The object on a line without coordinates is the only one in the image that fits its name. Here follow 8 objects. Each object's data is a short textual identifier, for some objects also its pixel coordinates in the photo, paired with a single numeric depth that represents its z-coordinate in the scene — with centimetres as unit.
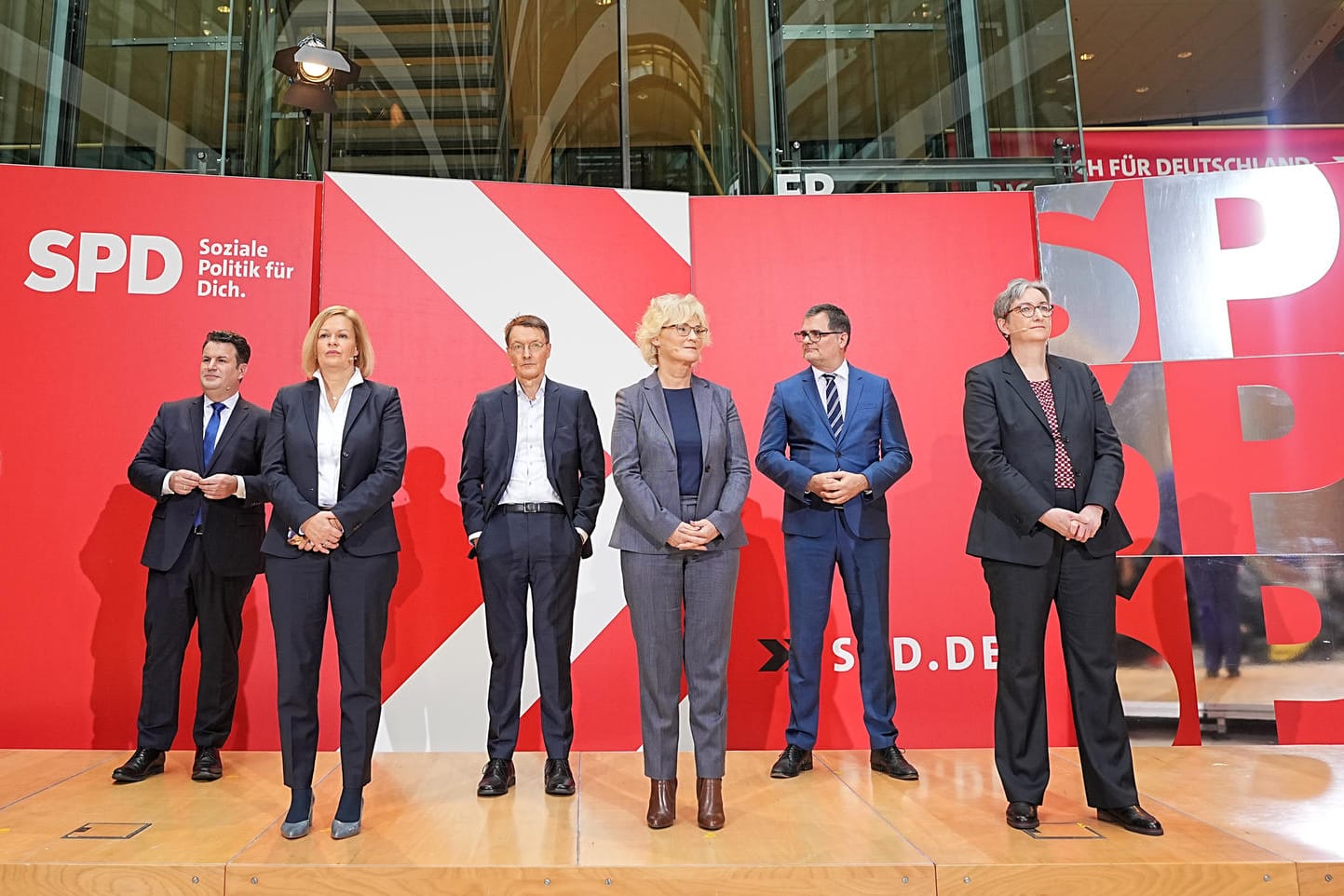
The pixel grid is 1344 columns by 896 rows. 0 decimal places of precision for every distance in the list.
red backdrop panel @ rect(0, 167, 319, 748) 413
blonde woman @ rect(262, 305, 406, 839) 293
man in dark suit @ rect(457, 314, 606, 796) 346
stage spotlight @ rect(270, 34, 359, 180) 484
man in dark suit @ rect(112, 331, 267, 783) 367
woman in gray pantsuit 298
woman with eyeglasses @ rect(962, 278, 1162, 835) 297
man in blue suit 364
